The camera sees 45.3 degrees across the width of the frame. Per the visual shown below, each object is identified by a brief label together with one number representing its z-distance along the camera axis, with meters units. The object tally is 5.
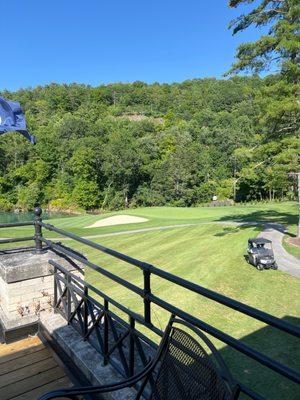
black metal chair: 1.71
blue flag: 5.70
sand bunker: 31.78
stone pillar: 4.25
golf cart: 14.40
